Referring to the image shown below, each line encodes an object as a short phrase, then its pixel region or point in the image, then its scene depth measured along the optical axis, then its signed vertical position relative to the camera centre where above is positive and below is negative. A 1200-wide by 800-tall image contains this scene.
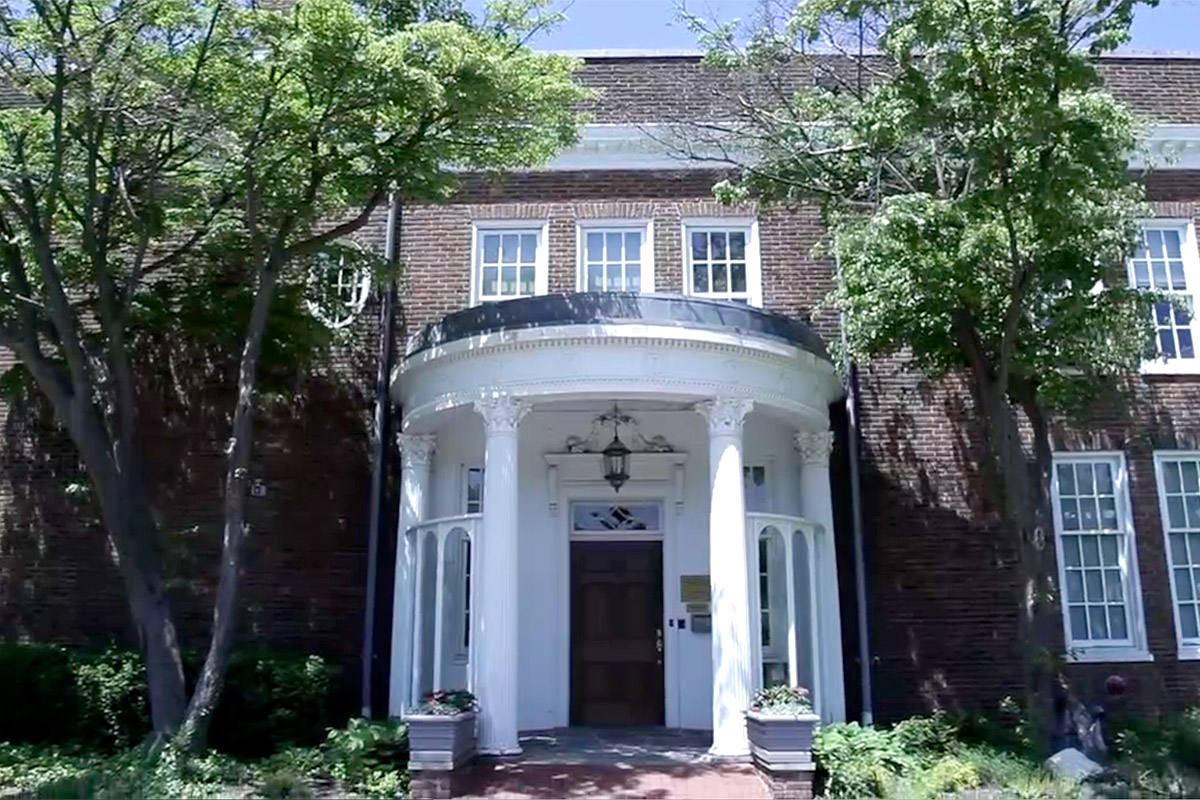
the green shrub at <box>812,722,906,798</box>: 9.51 -1.28
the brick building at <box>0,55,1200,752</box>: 12.16 +1.57
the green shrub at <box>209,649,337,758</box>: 11.93 -0.93
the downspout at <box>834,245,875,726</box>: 12.83 +0.96
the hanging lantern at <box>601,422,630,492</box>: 12.48 +1.89
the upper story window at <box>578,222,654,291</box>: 14.46 +5.00
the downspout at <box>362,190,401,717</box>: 13.02 +2.49
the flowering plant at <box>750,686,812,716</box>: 9.75 -0.75
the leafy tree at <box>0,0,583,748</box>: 10.05 +5.00
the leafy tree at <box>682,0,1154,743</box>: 9.46 +4.02
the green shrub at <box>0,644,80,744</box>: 12.11 -0.84
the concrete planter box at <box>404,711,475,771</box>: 9.36 -1.04
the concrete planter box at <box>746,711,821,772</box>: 9.43 -1.08
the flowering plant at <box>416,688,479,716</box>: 9.71 -0.73
